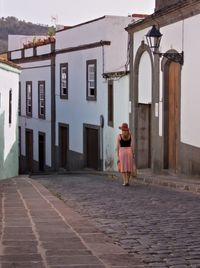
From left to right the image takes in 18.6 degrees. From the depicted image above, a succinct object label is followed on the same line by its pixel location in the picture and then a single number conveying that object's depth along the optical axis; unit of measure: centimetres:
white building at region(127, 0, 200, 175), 1418
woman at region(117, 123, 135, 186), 1360
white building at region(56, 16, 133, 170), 2219
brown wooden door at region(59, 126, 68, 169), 2800
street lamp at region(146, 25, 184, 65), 1487
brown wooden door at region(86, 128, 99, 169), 2412
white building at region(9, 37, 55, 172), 2938
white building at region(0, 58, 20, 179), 2031
